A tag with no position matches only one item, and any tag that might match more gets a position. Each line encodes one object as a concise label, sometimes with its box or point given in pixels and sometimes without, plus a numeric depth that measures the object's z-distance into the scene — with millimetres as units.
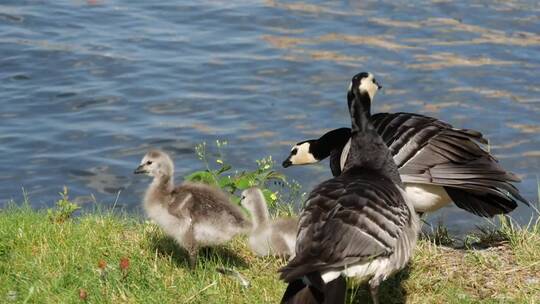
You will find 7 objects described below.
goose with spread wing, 15781
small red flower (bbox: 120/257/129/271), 12672
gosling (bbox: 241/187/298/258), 14055
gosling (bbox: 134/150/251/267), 13758
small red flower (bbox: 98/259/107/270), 12812
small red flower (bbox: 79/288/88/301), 12219
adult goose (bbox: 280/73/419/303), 11187
